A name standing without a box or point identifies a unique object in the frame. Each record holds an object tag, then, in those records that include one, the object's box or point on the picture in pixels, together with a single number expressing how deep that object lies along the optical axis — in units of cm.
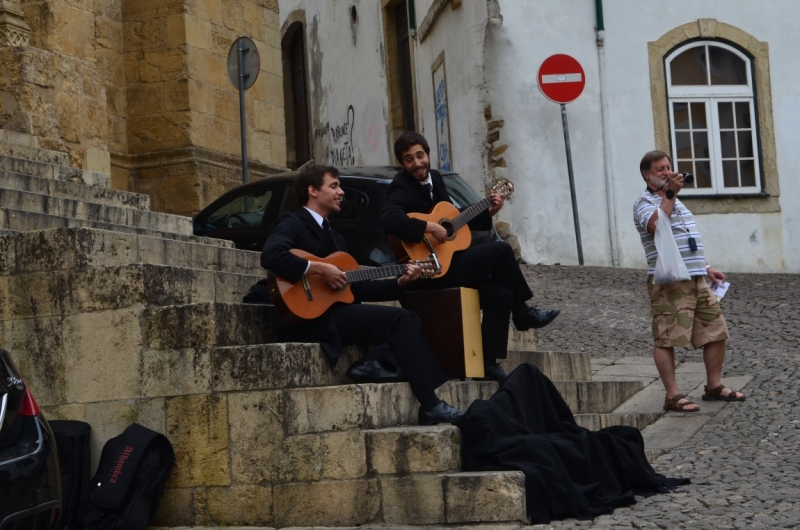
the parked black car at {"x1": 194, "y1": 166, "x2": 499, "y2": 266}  2053
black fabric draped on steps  1088
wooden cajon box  1311
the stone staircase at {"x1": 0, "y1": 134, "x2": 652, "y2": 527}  1114
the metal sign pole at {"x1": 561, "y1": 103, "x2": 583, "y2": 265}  3021
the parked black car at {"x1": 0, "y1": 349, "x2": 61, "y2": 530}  877
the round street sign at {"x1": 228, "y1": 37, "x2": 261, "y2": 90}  2413
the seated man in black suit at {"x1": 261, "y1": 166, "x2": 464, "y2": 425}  1194
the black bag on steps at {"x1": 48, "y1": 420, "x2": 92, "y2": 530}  1130
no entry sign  2978
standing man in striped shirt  1551
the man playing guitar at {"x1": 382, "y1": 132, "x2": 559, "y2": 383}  1334
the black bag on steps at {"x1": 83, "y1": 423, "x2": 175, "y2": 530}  1114
